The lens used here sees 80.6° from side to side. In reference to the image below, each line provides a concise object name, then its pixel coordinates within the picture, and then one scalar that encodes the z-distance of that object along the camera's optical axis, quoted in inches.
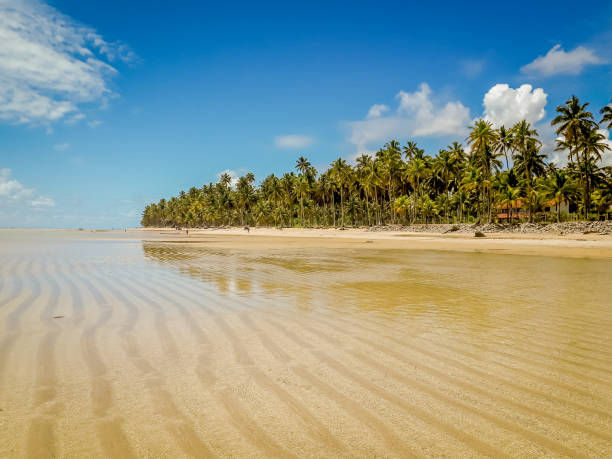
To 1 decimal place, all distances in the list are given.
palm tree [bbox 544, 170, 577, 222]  2219.5
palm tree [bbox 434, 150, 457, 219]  2999.5
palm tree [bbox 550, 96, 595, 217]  1920.5
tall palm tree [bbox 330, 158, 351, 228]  3396.4
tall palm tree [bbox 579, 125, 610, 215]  1945.1
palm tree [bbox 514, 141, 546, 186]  2365.4
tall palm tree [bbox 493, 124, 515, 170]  2390.5
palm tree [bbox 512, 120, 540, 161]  2317.2
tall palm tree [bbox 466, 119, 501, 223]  2326.5
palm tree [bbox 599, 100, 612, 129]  1785.2
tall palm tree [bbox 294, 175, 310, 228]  3754.9
